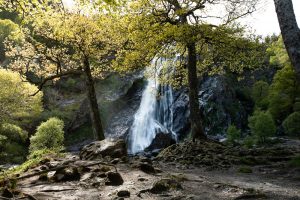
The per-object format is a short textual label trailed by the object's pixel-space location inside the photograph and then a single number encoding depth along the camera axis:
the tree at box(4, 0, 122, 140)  18.20
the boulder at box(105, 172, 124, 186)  7.14
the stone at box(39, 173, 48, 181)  7.52
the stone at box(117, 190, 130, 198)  6.13
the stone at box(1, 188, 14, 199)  5.52
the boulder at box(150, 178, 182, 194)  6.52
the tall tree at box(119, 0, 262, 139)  15.38
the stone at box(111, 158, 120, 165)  10.42
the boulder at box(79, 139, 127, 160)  12.27
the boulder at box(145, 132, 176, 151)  35.35
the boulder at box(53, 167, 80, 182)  7.47
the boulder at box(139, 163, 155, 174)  8.90
